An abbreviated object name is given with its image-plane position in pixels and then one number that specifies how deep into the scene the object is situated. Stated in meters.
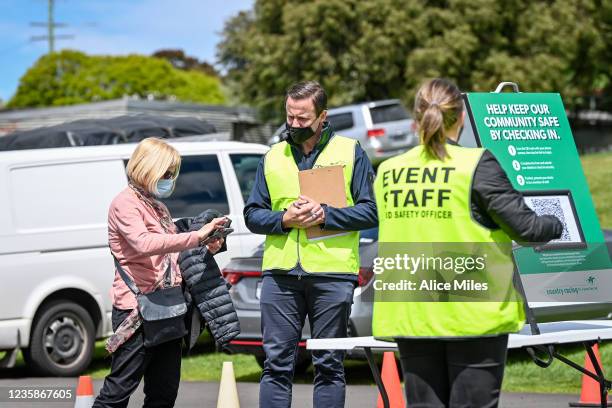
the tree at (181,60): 113.38
